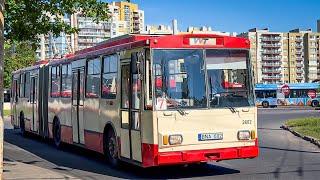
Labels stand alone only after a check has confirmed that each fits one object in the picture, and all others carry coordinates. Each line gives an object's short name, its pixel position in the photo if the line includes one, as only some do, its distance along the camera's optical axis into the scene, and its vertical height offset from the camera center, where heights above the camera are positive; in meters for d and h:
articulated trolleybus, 11.00 -0.32
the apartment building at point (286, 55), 150.88 +7.64
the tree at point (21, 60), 54.84 +2.88
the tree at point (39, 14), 13.11 +1.69
